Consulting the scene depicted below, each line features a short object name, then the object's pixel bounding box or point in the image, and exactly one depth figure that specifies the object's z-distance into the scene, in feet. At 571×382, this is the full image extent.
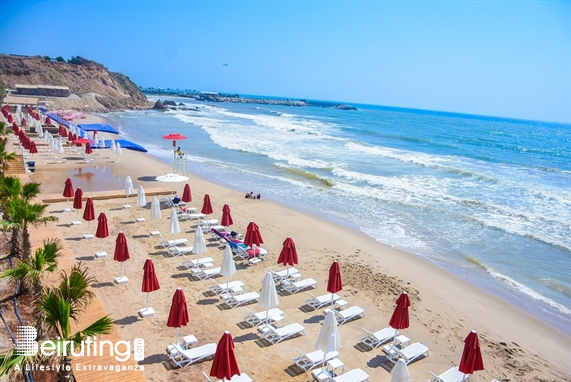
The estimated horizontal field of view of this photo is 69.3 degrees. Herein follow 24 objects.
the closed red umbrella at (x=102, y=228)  39.32
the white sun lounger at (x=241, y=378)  24.38
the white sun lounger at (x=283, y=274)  39.48
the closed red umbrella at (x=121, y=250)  34.88
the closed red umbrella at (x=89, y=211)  43.34
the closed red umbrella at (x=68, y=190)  51.51
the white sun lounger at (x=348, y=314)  33.45
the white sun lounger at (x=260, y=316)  31.94
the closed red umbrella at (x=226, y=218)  47.21
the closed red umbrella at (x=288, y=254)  36.24
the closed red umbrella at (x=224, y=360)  21.57
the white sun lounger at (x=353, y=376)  25.52
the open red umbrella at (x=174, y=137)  74.42
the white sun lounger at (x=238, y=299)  34.68
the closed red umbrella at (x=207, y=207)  50.29
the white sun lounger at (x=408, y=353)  28.94
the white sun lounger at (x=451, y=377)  26.66
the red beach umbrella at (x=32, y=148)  77.33
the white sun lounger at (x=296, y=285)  37.88
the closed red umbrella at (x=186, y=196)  54.24
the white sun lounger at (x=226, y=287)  36.09
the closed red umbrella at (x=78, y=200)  47.14
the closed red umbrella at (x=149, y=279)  30.27
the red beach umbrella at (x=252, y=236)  40.40
